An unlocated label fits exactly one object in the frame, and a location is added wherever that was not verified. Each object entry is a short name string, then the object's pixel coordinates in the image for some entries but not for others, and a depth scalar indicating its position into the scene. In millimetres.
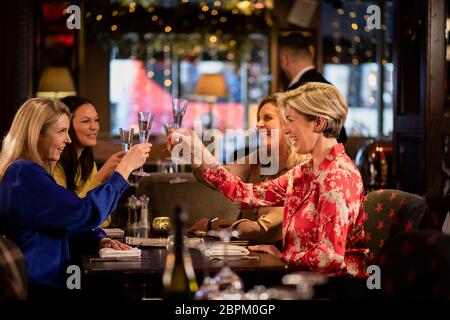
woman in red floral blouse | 3291
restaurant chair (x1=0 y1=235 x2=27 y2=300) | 2406
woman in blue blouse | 3293
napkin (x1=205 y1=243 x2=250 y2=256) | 3609
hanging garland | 11250
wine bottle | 2152
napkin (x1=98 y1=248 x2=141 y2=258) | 3555
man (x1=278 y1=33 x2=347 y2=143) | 6449
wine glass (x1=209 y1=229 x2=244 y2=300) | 2234
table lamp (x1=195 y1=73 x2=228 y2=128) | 12391
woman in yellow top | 4535
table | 3305
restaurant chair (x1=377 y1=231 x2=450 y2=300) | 2156
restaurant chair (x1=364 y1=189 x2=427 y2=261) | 3639
